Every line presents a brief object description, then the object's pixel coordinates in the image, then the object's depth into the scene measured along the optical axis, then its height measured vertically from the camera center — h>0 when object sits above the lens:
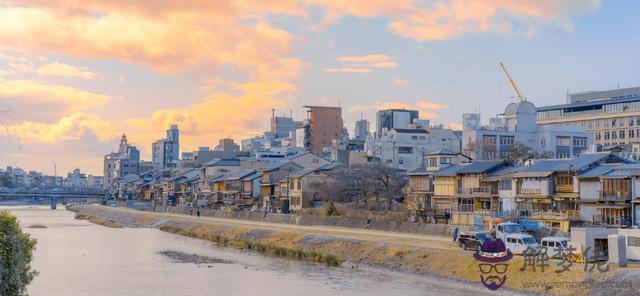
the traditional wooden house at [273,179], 95.53 +2.69
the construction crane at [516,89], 120.12 +18.45
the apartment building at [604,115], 110.19 +14.01
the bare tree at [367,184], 77.31 +1.78
